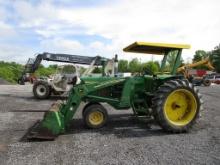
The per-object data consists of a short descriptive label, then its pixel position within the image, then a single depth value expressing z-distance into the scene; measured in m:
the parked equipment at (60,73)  8.80
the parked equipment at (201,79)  14.82
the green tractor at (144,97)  4.26
